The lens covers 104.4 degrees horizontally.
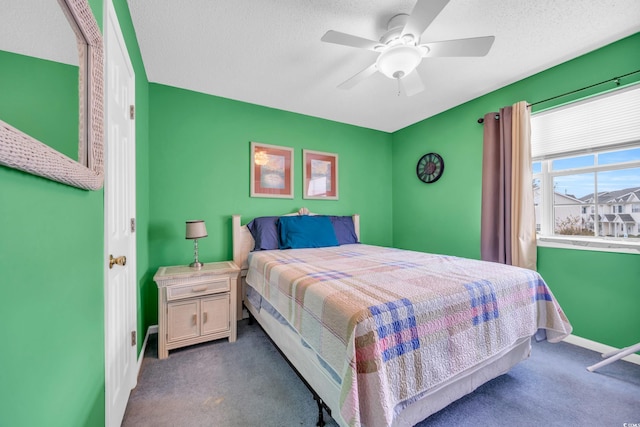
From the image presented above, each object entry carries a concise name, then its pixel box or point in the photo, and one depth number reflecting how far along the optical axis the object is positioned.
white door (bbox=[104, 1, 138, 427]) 1.19
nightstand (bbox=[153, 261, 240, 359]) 2.12
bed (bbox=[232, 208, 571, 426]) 1.07
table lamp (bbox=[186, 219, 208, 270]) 2.39
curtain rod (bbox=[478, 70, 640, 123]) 2.02
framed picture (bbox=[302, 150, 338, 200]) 3.51
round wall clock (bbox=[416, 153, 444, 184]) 3.49
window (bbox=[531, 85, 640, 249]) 2.10
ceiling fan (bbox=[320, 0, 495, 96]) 1.59
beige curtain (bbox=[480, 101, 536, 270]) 2.51
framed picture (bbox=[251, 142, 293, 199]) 3.15
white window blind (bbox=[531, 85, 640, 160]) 2.06
